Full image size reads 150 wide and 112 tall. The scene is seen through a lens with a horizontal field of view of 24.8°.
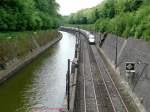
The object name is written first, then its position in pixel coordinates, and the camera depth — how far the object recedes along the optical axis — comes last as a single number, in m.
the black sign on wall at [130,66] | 28.87
